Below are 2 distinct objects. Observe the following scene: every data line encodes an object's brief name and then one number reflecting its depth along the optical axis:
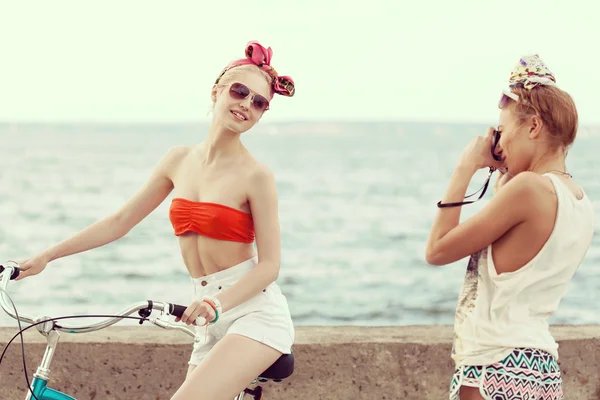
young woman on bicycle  3.38
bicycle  3.03
